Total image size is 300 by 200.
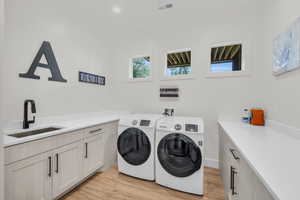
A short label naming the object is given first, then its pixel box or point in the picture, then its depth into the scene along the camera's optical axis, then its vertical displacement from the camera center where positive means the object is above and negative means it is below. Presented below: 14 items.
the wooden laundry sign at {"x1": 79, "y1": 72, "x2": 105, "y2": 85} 2.50 +0.45
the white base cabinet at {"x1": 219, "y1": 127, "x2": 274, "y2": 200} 0.72 -0.58
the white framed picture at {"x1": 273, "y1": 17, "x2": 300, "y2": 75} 1.17 +0.53
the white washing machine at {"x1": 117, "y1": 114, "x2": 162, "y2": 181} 1.91 -0.71
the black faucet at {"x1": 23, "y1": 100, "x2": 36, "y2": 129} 1.62 -0.15
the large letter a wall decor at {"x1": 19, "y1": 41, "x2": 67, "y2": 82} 1.75 +0.52
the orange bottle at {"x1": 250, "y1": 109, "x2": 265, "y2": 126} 1.82 -0.23
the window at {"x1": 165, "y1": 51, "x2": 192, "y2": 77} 2.62 +0.78
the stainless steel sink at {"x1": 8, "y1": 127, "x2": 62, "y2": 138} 1.49 -0.41
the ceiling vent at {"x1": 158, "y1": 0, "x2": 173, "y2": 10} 2.44 +1.85
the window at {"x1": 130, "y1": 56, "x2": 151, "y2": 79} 2.96 +0.78
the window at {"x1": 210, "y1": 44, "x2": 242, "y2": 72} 2.27 +0.79
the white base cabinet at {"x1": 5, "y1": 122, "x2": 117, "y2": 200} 1.15 -0.72
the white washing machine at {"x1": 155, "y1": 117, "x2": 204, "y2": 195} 1.61 -0.71
